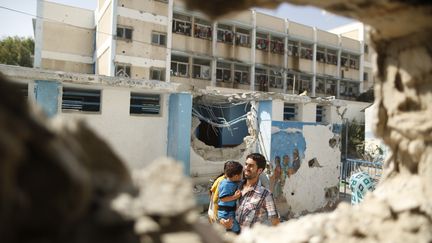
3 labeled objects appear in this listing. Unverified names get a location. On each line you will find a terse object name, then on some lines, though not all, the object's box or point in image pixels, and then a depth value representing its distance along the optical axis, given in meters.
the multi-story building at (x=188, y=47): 18.20
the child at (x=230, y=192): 3.99
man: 3.75
